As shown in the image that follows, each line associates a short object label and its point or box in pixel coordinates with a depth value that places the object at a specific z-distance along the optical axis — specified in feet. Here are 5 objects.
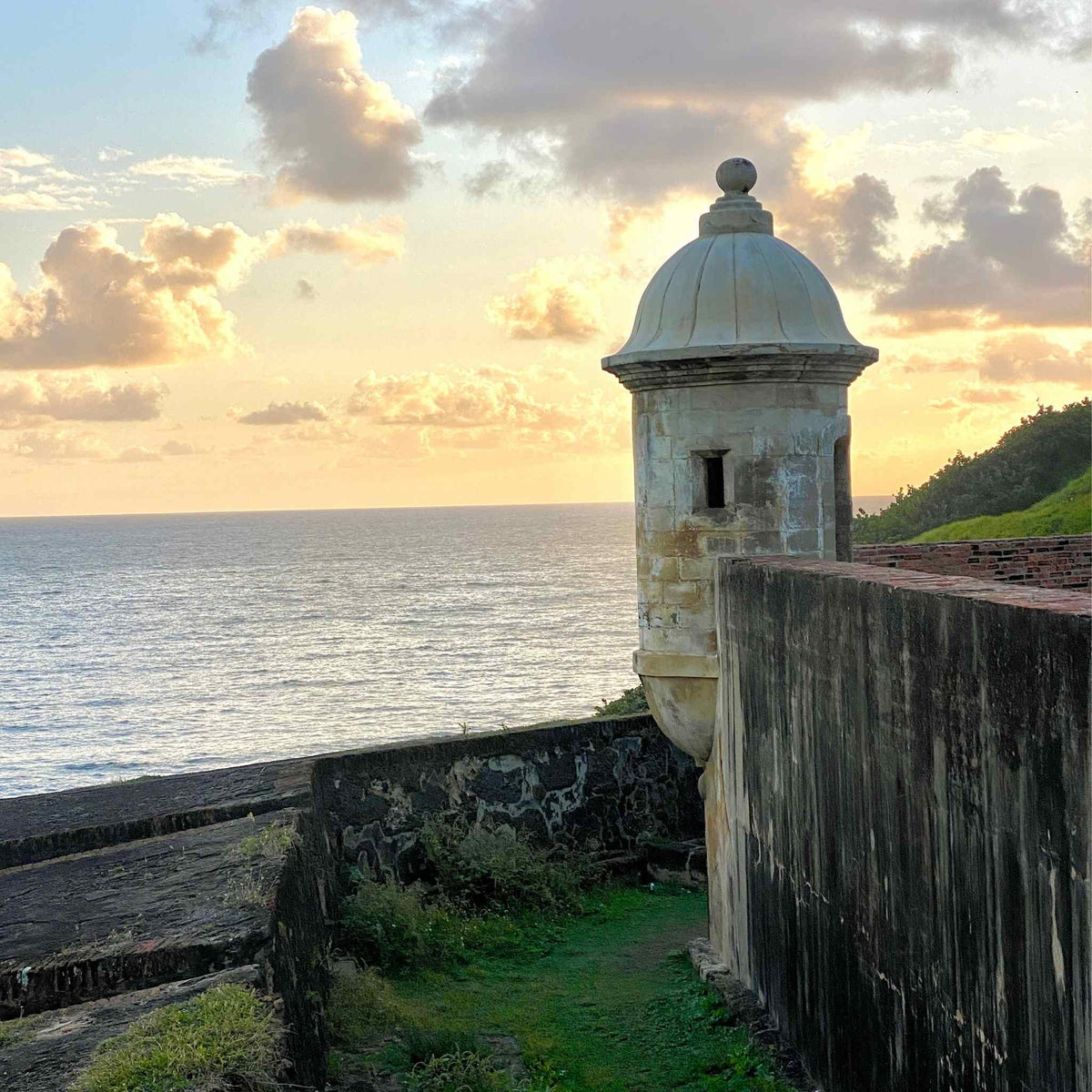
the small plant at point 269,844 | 26.58
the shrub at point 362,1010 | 28.27
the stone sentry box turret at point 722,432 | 34.50
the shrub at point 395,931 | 35.32
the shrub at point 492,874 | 39.99
